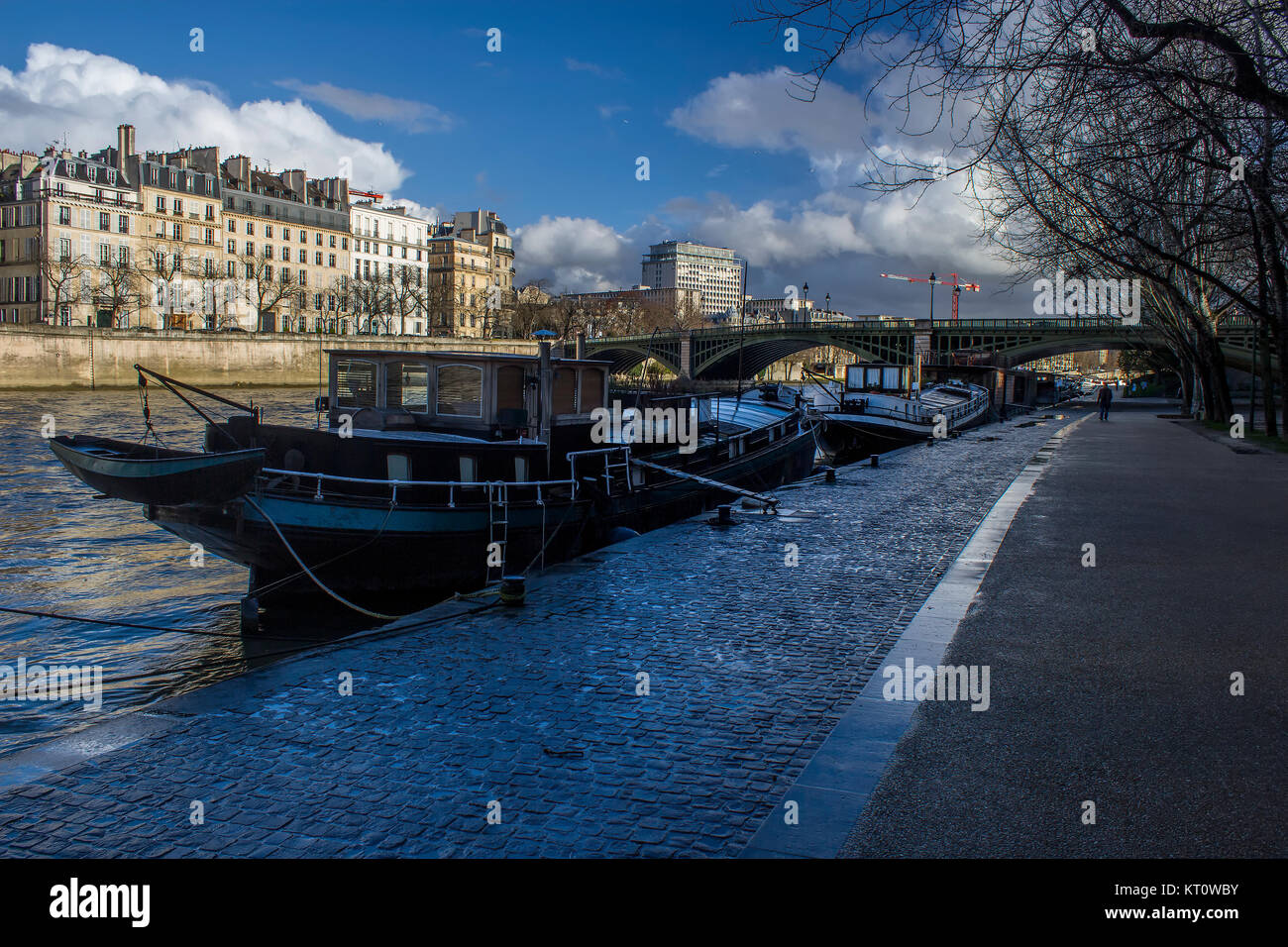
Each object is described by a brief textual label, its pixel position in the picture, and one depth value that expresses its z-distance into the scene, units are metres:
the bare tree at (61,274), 80.77
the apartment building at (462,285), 135.12
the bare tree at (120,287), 81.62
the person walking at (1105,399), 46.86
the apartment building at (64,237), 83.12
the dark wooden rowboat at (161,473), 10.20
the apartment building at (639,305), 140.38
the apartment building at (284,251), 102.31
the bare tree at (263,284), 98.69
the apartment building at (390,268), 107.00
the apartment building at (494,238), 150.50
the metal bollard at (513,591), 8.73
